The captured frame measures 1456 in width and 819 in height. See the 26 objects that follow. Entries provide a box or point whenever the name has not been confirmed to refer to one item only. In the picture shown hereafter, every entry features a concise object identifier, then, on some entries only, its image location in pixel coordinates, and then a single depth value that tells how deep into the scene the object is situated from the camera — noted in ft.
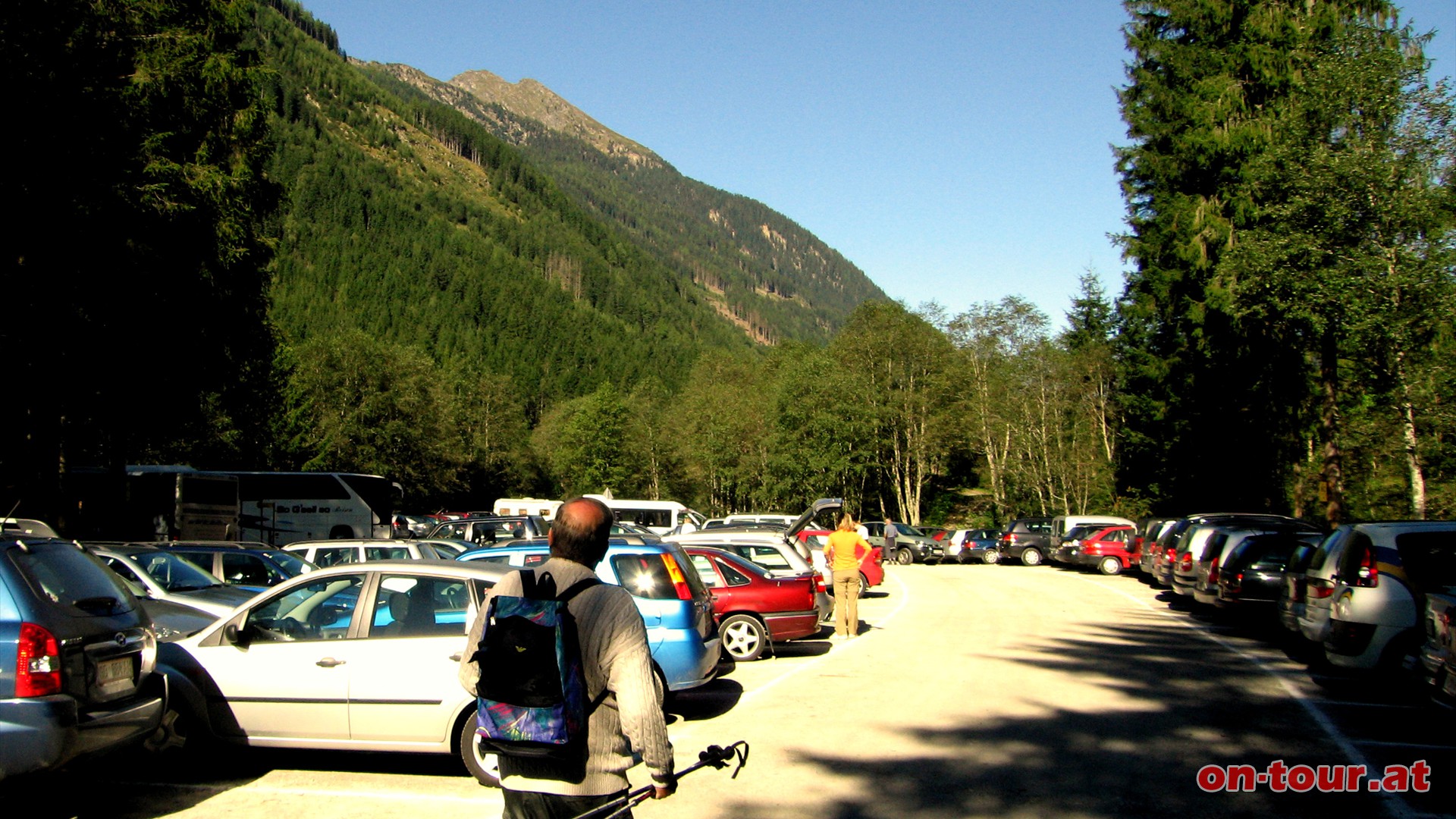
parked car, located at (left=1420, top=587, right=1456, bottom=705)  24.38
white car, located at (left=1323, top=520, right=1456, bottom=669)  31.17
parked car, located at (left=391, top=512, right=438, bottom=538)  134.24
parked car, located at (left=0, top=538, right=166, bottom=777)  18.07
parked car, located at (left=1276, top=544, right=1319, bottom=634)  40.42
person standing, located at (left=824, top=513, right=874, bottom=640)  50.01
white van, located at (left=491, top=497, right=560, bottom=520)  173.58
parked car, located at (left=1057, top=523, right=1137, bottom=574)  103.86
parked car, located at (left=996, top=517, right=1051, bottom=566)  127.95
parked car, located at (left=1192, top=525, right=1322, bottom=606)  54.19
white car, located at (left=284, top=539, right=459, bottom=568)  59.62
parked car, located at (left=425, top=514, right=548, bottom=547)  99.76
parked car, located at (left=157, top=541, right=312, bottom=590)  44.19
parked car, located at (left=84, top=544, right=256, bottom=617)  35.29
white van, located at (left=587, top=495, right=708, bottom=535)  133.39
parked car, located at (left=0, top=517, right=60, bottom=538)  35.78
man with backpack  10.75
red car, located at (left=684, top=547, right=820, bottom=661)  42.80
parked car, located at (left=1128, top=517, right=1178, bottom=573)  84.58
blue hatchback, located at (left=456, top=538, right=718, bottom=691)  29.58
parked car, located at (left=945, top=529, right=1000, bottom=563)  139.74
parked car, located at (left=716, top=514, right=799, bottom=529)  91.50
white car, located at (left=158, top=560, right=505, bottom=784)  22.59
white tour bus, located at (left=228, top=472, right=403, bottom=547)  117.91
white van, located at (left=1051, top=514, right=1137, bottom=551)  109.70
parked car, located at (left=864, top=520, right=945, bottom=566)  140.05
